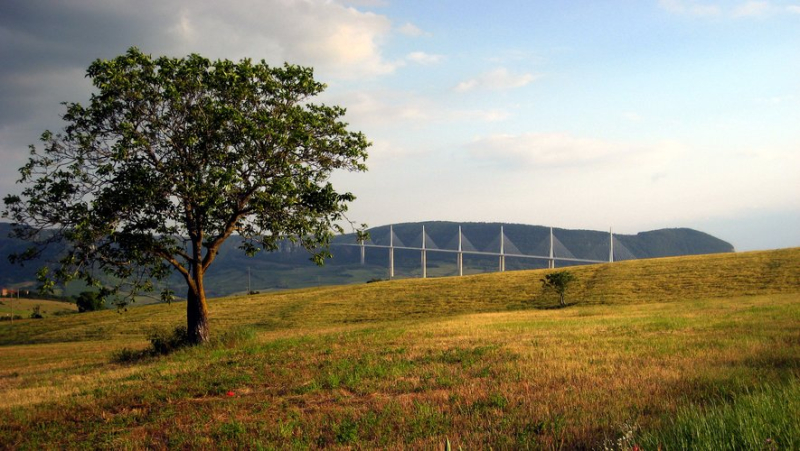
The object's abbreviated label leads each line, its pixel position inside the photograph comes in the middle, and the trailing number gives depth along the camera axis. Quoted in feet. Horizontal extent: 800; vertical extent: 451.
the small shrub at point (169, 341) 91.30
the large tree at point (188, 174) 80.12
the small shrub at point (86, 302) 329.72
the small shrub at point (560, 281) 192.75
